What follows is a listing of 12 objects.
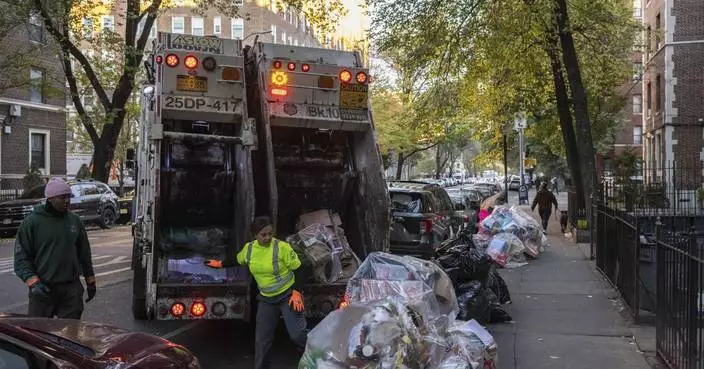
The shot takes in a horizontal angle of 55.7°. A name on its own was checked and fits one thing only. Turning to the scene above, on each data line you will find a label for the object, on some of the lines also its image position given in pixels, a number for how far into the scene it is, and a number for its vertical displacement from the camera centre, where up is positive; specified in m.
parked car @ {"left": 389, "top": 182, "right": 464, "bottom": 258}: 12.15 -0.68
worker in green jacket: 5.18 -0.57
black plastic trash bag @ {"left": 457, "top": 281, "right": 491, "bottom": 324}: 7.23 -1.29
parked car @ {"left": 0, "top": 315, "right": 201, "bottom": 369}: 3.07 -0.85
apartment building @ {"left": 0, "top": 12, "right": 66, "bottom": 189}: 27.25 +2.53
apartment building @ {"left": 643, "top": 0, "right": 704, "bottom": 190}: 27.09 +4.33
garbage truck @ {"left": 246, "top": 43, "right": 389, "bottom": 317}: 6.63 +0.40
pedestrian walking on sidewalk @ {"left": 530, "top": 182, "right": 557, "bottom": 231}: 18.55 -0.47
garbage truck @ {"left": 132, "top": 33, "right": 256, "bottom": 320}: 5.84 +0.04
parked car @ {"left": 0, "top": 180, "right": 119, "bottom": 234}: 18.47 -0.62
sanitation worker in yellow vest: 5.36 -0.81
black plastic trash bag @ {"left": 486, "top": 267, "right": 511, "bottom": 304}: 8.37 -1.31
